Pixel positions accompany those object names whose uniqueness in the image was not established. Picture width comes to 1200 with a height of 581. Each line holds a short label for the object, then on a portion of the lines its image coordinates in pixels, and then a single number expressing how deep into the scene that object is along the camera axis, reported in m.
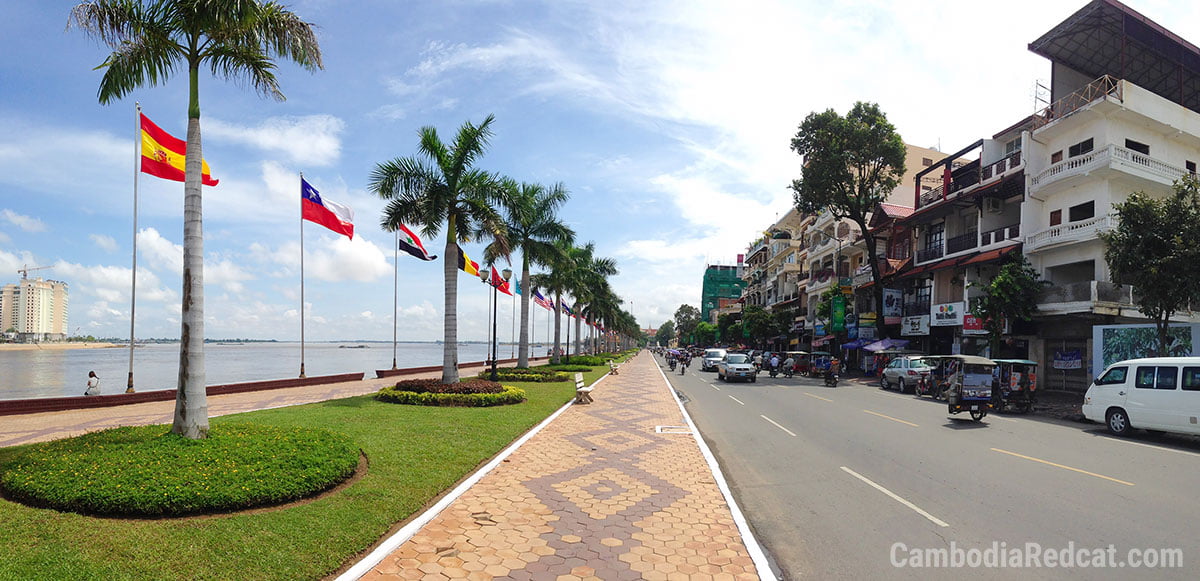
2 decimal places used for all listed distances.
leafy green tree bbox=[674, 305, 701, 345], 149.25
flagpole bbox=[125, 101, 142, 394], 20.03
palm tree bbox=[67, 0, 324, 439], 7.93
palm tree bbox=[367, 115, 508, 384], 17.72
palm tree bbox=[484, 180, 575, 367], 27.42
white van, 11.86
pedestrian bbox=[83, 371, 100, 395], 18.16
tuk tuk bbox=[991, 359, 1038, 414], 18.20
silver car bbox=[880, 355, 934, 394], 25.61
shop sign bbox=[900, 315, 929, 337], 34.16
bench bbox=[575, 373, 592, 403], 18.06
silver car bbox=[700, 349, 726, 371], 44.06
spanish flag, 15.19
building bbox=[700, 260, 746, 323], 143.00
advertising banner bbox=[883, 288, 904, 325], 37.38
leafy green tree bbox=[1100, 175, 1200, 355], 16.42
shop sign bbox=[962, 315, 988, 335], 27.72
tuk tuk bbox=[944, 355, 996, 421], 15.11
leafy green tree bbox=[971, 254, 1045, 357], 24.75
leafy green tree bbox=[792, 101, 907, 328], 34.94
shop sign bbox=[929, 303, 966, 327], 30.94
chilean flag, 21.56
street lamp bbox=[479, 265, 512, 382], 20.59
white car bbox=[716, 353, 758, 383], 30.50
